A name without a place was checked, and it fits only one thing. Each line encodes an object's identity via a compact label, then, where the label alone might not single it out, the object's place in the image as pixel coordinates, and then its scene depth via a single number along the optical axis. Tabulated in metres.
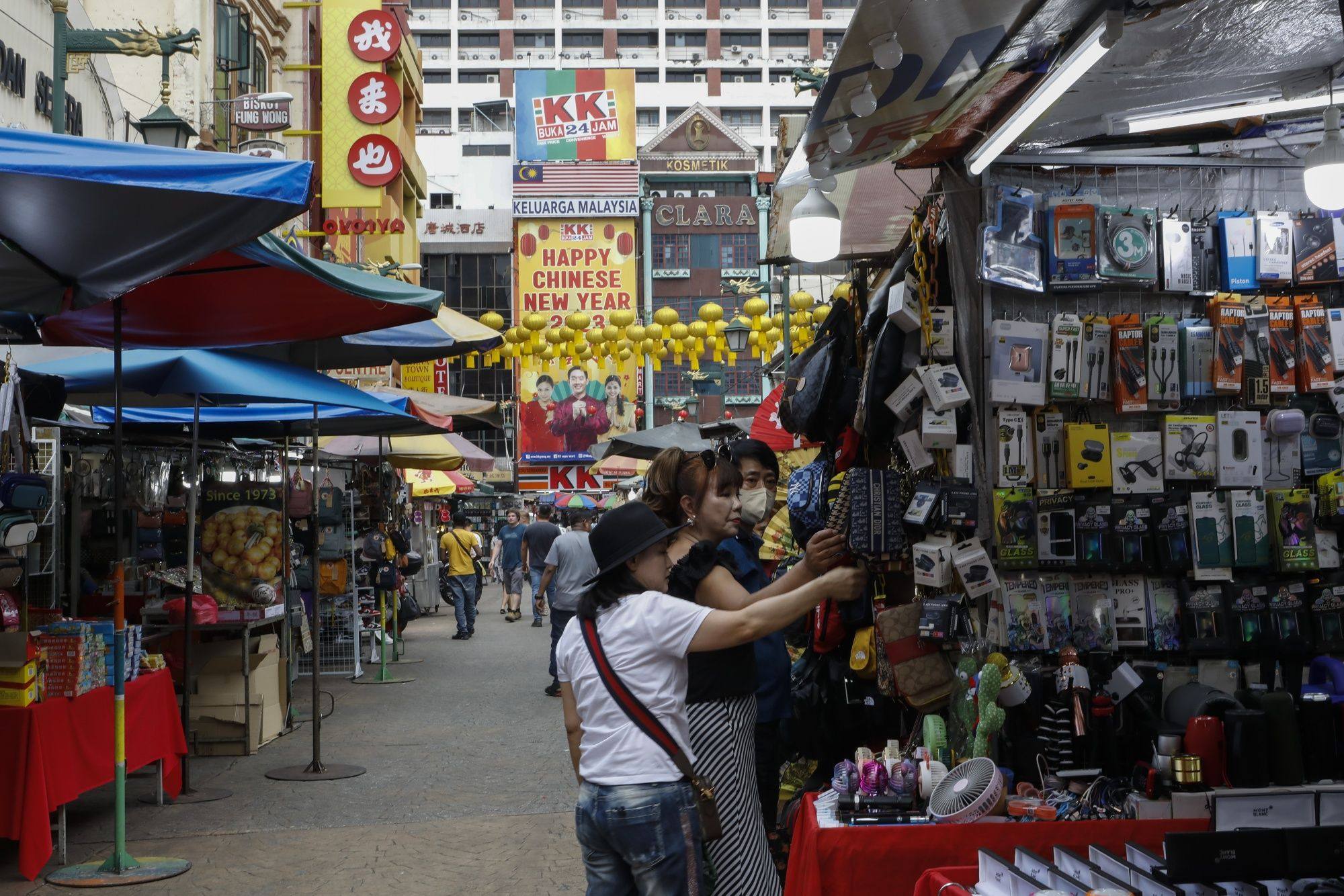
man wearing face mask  5.30
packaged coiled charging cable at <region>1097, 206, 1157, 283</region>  5.18
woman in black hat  3.72
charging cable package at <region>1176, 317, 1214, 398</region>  5.19
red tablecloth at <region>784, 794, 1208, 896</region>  4.22
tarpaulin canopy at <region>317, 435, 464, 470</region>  16.44
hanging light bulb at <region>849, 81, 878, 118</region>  4.28
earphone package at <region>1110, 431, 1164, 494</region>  5.22
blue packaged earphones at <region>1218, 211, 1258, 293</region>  5.23
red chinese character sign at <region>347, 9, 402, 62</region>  26.88
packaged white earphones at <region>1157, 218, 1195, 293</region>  5.23
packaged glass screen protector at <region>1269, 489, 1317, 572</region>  5.13
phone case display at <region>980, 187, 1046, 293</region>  5.10
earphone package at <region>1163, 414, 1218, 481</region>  5.23
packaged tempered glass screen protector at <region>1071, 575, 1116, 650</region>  5.15
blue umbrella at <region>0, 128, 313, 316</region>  4.96
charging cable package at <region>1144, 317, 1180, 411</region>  5.17
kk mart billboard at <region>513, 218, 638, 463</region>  55.75
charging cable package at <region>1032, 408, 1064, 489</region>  5.23
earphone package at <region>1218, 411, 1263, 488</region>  5.21
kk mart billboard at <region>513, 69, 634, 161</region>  57.84
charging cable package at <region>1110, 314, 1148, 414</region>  5.18
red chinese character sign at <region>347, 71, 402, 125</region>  25.80
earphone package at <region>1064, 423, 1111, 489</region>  5.22
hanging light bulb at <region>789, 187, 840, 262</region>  6.25
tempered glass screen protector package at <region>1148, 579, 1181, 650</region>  5.16
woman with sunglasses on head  4.29
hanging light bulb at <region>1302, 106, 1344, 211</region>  4.47
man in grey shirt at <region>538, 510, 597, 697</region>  12.39
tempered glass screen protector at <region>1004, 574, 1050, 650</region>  5.07
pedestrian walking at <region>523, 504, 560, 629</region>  17.61
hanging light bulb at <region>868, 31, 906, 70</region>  3.87
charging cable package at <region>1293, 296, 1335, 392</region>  5.20
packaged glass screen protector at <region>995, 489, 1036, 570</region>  5.08
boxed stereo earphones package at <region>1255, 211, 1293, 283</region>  5.23
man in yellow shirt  20.11
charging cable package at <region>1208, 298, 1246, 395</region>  5.18
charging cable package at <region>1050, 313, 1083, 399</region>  5.16
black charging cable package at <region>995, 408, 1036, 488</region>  5.15
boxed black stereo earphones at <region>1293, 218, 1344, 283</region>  5.23
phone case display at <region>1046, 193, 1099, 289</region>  5.18
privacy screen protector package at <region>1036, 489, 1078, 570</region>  5.13
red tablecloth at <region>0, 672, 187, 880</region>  6.45
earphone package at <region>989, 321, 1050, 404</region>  5.13
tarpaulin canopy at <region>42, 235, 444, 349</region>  6.89
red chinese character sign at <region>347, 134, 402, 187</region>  24.73
